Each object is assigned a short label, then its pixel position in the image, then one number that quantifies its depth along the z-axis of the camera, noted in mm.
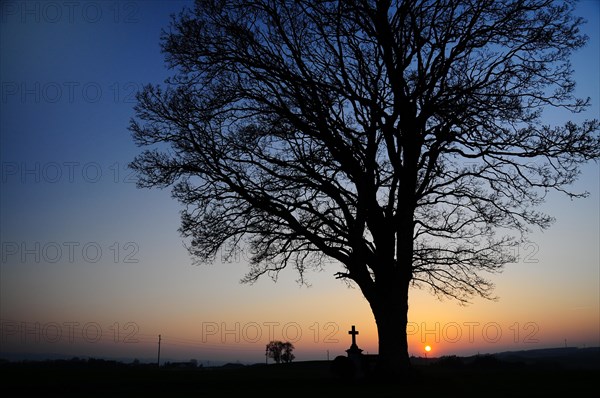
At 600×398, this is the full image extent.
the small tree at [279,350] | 55469
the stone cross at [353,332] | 17728
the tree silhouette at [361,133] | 16016
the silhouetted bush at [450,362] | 27134
